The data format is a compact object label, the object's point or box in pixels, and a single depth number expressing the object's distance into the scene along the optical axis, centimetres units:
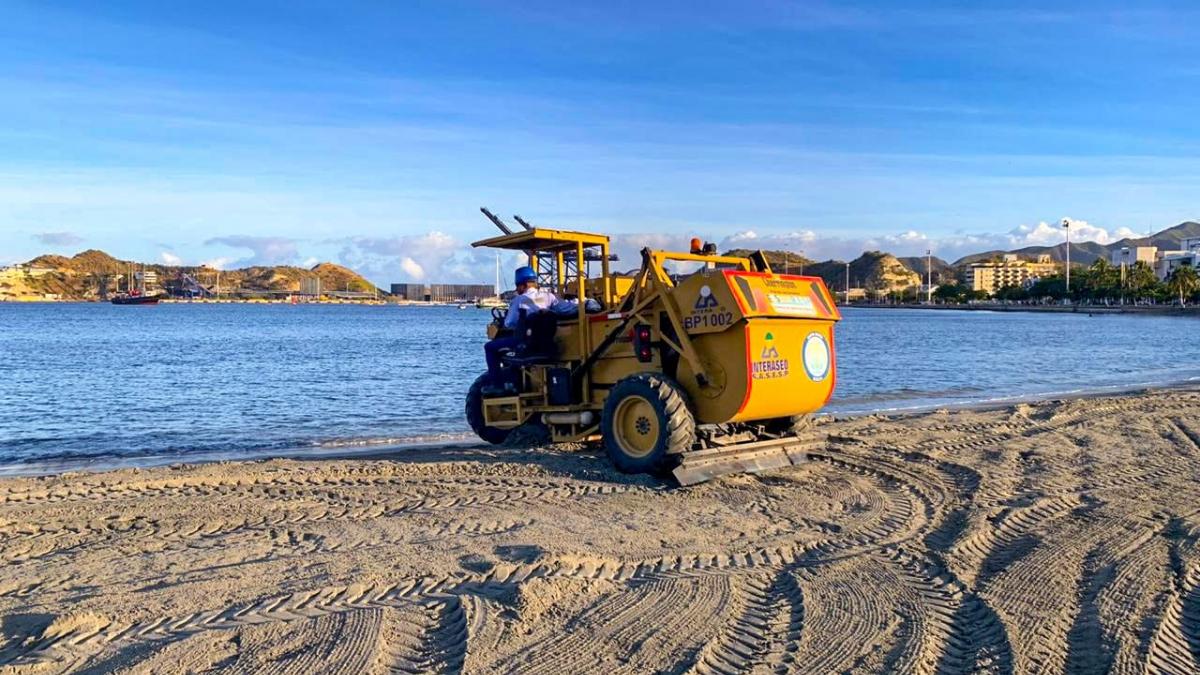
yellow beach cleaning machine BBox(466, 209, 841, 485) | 882
